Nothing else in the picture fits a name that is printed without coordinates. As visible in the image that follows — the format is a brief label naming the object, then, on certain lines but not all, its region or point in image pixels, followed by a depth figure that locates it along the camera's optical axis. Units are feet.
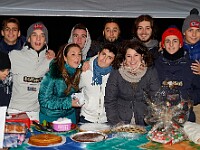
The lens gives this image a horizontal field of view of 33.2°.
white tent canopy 15.85
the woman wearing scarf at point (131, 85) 10.44
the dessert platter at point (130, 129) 9.06
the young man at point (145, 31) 13.05
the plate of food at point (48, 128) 9.06
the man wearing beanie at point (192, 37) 12.51
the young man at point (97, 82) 10.94
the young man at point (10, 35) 13.64
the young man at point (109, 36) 14.11
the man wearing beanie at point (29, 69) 12.01
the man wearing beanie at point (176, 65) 11.27
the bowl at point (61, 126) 9.06
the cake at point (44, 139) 8.13
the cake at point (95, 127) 9.24
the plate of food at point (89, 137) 8.49
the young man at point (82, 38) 14.12
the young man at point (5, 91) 11.66
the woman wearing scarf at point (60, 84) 10.81
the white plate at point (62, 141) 8.17
